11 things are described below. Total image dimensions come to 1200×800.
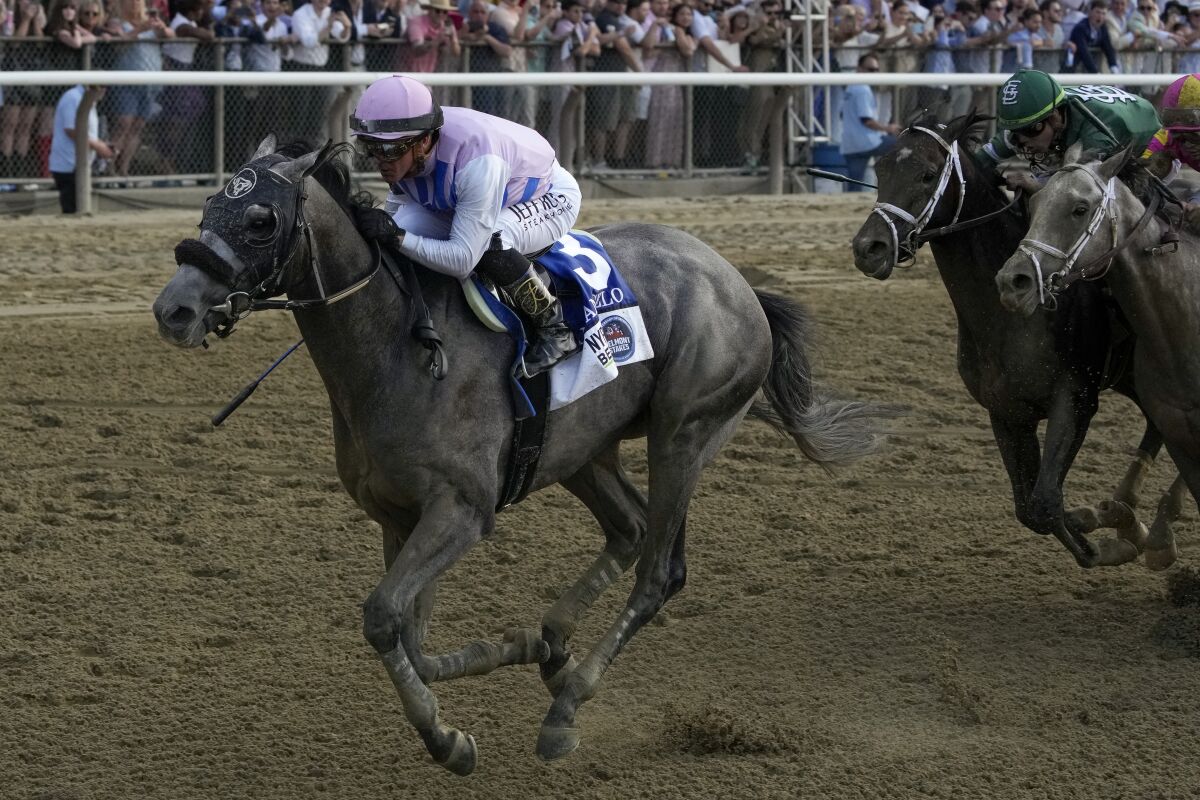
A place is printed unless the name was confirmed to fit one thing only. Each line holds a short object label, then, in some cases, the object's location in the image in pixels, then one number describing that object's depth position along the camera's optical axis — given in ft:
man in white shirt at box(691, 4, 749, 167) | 95.30
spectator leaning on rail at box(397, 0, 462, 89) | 86.38
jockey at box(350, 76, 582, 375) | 29.12
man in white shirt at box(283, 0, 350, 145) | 81.71
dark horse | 36.65
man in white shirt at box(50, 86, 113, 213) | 77.97
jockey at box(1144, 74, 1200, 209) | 36.91
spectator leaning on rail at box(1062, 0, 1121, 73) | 107.04
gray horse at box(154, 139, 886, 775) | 27.27
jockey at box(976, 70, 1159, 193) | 36.27
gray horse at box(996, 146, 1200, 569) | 32.12
